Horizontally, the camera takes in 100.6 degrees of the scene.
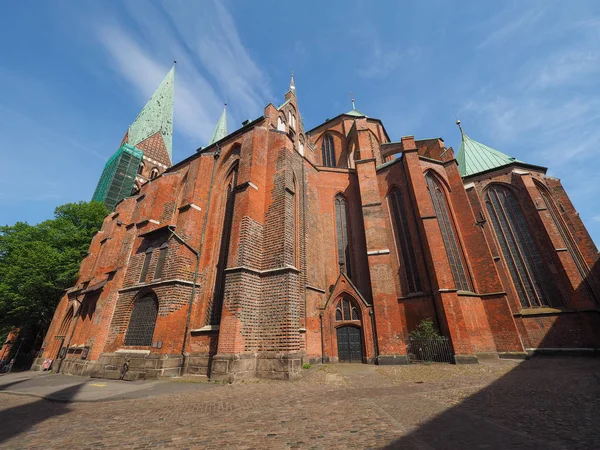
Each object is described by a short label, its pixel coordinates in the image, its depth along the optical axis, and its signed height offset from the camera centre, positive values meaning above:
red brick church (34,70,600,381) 9.73 +3.77
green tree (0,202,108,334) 17.84 +5.88
